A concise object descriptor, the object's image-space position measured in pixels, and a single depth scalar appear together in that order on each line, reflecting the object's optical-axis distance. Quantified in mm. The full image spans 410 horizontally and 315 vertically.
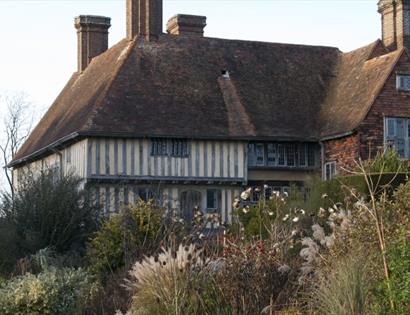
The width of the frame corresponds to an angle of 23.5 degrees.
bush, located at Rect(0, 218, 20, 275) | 22078
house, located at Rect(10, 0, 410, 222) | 32375
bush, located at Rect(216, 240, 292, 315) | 12859
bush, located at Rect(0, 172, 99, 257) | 23062
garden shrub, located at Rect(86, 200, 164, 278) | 18422
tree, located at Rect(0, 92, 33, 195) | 57469
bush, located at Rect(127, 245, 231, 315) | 12625
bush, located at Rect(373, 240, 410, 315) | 11188
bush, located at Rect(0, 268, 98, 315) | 15336
